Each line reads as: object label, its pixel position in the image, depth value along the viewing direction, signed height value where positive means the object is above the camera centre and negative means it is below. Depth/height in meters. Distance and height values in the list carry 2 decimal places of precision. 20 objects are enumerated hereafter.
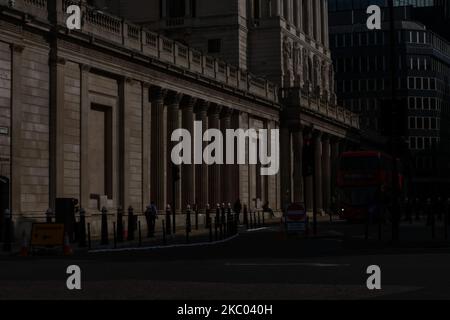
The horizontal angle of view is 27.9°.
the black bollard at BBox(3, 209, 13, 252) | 30.61 -0.87
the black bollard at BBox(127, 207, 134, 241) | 38.50 -0.86
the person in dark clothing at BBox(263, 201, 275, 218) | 71.75 -0.25
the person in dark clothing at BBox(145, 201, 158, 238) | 41.19 -0.46
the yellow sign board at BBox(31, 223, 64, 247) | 28.25 -0.82
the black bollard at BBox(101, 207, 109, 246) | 34.15 -0.94
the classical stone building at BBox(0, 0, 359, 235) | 39.88 +5.53
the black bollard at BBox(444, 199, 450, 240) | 39.85 -0.32
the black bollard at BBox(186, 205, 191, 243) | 35.44 -0.53
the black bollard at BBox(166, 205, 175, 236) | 44.97 -0.89
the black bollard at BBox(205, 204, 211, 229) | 51.95 -0.71
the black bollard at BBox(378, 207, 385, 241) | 35.00 -1.09
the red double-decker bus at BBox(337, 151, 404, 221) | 54.41 +1.44
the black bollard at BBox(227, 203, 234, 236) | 41.55 -0.86
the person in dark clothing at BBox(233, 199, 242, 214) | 61.82 +0.02
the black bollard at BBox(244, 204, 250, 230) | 54.61 -0.79
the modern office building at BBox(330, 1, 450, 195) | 134.62 +19.08
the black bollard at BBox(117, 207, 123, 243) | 36.78 -0.82
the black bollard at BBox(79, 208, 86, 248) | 32.47 -0.91
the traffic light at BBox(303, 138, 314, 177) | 39.68 +2.20
